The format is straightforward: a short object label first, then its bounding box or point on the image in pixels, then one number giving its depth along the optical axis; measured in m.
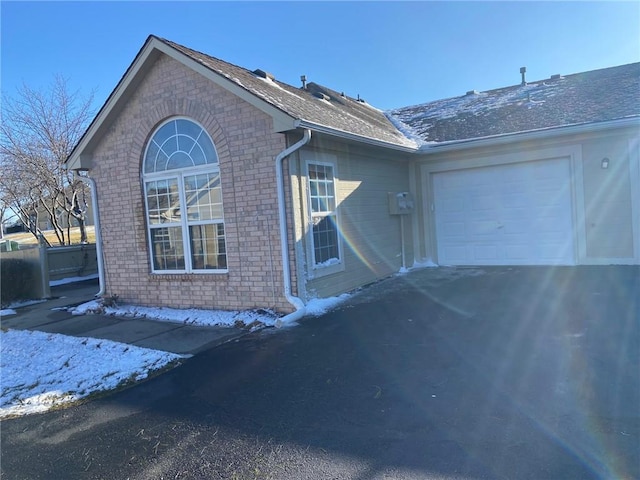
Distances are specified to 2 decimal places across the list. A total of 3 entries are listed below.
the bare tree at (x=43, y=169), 18.12
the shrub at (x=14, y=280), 11.29
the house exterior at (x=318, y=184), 7.83
